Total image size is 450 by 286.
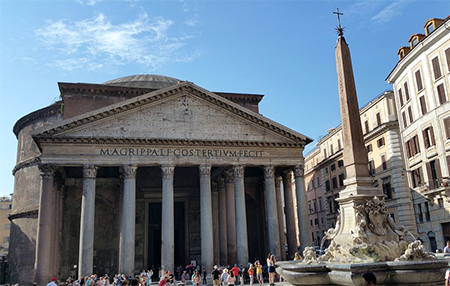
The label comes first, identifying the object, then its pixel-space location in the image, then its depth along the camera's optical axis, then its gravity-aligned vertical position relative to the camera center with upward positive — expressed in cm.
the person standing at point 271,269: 1684 -144
